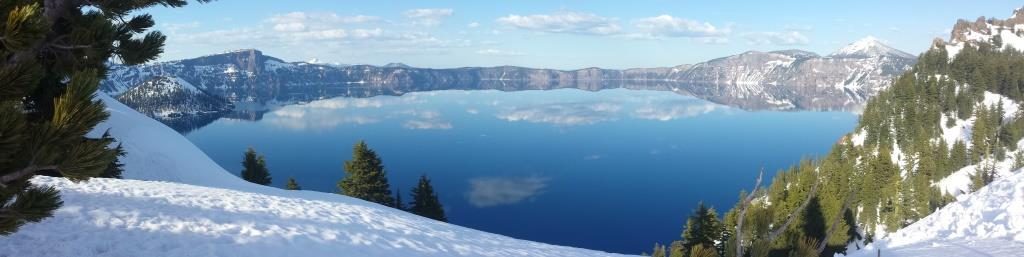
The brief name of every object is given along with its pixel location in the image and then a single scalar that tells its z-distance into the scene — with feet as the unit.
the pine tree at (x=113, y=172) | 75.73
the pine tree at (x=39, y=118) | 15.31
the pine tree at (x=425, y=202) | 149.07
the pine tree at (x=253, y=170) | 182.19
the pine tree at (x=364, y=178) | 140.88
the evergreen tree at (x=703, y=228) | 110.11
